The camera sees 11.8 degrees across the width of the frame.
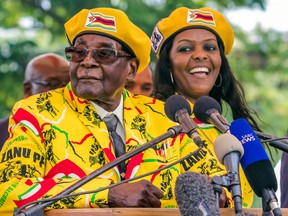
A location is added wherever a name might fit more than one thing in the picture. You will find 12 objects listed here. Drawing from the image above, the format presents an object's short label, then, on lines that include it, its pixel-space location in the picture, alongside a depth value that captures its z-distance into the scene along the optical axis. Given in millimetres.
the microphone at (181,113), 6310
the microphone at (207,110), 6485
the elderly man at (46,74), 11820
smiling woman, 9068
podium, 6474
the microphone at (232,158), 5795
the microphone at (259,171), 5970
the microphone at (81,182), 6014
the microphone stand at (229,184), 5789
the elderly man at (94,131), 7017
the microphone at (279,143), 6480
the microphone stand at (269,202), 5828
